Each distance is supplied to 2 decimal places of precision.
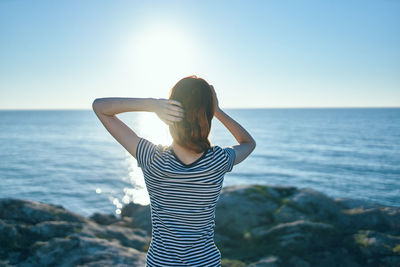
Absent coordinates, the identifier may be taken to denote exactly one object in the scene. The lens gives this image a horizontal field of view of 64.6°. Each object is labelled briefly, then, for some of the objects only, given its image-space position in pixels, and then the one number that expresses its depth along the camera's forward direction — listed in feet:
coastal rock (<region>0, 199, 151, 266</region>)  18.54
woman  6.86
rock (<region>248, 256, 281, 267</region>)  20.91
